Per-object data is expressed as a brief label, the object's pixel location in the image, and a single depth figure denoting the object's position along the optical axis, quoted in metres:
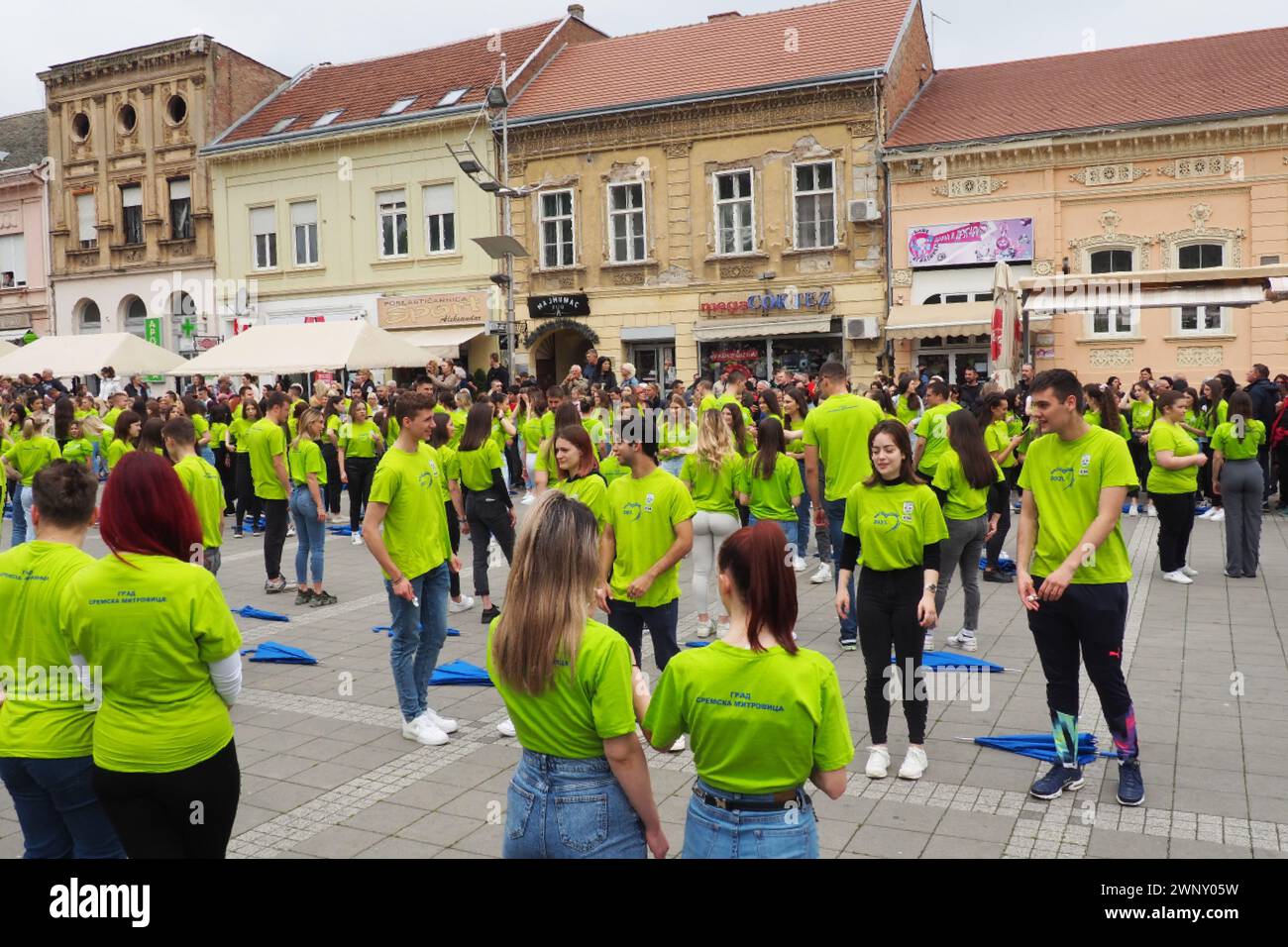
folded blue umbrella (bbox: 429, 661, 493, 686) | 7.45
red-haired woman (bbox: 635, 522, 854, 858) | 2.91
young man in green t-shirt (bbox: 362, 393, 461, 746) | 6.14
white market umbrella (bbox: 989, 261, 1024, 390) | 14.87
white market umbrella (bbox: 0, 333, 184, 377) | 20.95
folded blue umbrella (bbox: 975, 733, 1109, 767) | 5.68
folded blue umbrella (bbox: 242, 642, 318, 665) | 8.14
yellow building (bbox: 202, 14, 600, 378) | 28.05
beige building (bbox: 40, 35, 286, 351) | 31.83
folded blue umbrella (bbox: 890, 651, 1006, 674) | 7.47
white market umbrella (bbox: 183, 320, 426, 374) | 18.75
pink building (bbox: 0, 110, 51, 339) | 34.91
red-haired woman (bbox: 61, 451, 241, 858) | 3.32
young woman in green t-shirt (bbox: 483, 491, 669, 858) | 3.02
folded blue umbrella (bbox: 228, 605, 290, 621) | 9.64
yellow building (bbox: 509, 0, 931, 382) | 23.91
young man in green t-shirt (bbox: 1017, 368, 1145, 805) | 5.05
